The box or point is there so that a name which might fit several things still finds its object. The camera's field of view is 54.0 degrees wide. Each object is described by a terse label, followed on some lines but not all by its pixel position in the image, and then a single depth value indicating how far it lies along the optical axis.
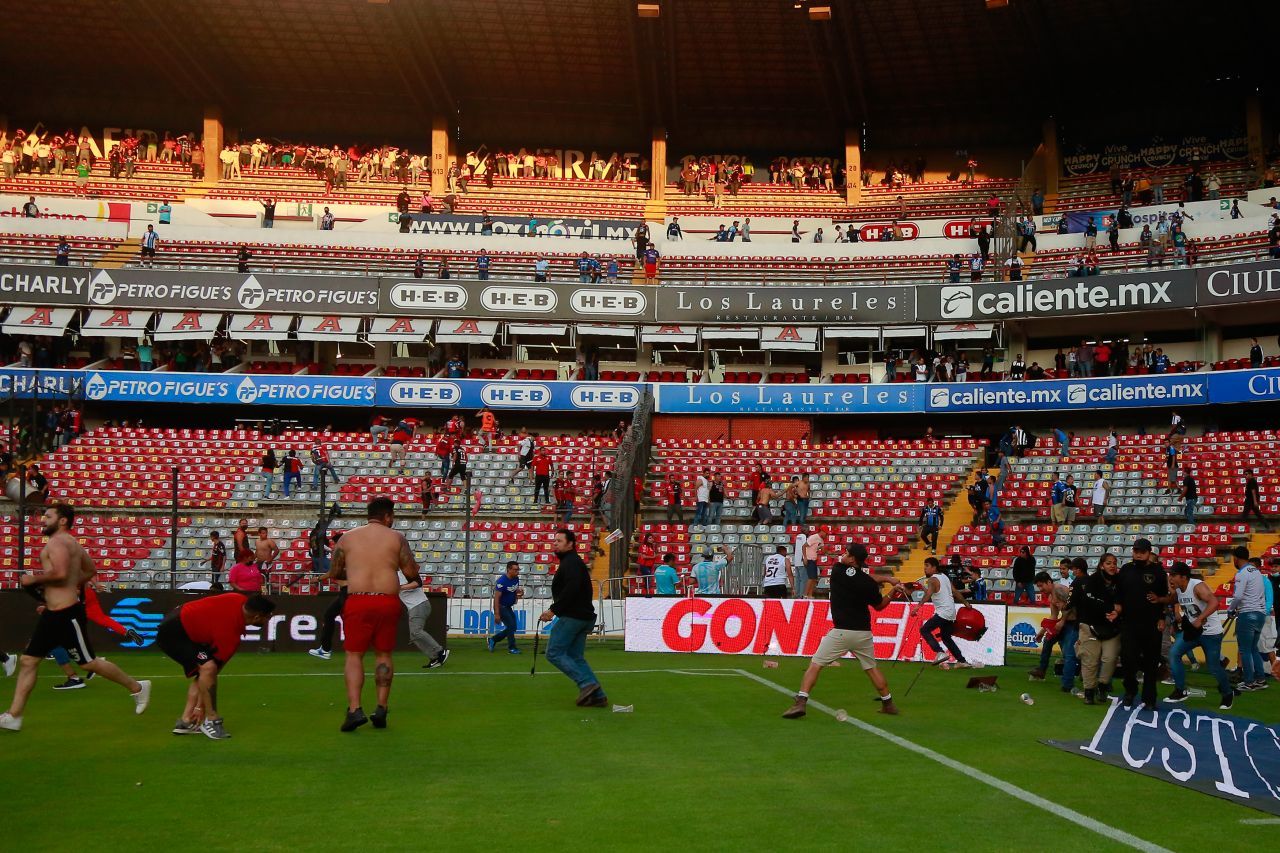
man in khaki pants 13.12
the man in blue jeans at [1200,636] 13.74
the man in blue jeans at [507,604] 20.09
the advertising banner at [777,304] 40.59
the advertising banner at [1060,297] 37.72
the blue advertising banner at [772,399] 38.88
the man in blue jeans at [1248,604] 14.89
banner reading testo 7.97
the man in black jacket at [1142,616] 11.89
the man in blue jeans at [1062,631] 14.96
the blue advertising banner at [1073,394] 35.94
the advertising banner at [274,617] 18.89
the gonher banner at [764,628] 19.20
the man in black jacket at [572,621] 12.05
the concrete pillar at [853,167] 50.12
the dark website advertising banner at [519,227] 46.19
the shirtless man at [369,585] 9.82
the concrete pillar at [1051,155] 49.06
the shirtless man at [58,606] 10.04
